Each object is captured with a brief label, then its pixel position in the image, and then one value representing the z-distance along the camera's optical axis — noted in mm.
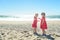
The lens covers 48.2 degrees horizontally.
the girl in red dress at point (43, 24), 3029
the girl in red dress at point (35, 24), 3243
